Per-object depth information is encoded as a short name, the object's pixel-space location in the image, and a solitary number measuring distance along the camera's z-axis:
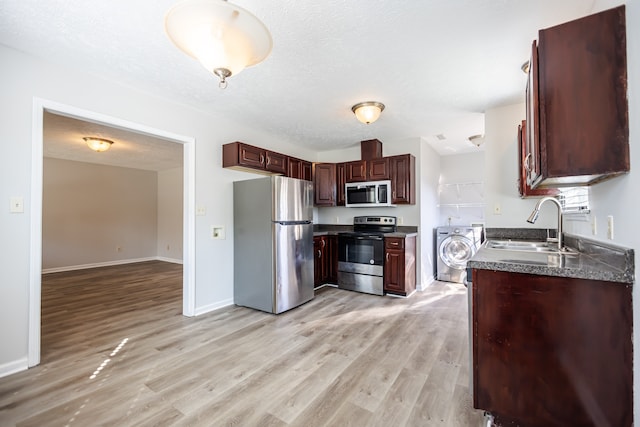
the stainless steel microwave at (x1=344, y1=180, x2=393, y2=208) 4.32
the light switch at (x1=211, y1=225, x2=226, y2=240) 3.46
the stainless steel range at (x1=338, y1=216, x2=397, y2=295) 4.10
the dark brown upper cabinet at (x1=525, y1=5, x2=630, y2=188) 1.20
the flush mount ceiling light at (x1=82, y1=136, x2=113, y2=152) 4.43
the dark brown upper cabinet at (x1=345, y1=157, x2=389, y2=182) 4.37
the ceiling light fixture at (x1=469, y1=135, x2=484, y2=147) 4.24
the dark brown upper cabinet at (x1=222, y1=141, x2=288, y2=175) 3.44
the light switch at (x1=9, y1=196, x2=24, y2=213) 2.07
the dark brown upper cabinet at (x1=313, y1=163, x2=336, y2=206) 4.82
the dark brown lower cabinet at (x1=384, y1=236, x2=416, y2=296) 3.93
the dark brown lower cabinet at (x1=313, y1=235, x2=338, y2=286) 4.38
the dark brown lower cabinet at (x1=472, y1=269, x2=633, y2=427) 1.20
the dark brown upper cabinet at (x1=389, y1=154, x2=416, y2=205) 4.17
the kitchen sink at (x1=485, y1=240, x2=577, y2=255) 2.25
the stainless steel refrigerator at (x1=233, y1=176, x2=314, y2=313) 3.28
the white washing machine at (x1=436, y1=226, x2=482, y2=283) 4.59
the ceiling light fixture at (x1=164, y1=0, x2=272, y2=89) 1.26
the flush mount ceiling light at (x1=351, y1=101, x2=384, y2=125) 3.06
